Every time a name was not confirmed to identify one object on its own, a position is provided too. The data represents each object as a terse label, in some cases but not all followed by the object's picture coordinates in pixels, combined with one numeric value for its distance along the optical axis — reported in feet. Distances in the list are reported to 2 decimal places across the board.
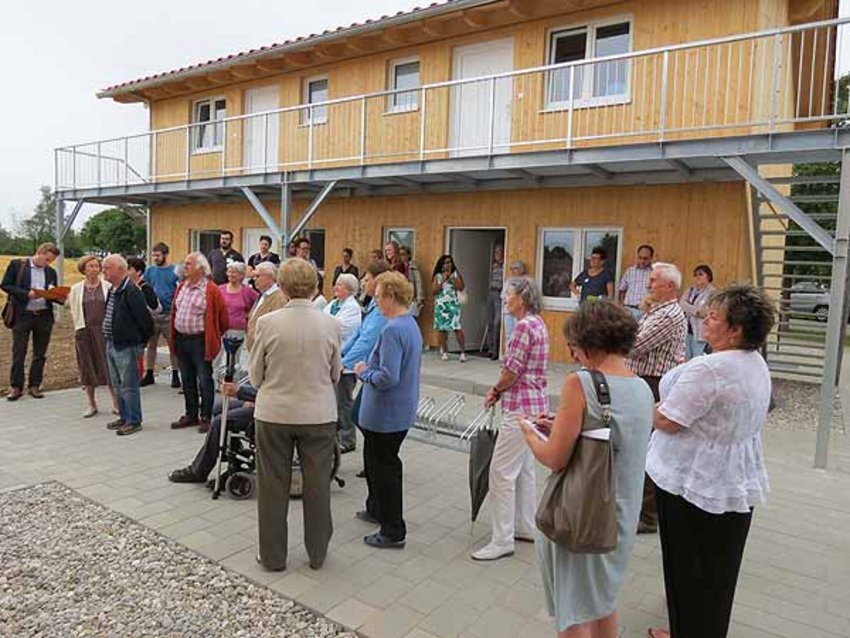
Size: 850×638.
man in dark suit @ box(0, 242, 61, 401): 24.43
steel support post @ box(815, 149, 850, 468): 19.10
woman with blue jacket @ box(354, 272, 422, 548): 12.16
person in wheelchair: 15.14
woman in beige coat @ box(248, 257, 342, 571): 11.35
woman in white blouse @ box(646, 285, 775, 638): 8.11
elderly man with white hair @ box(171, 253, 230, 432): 20.86
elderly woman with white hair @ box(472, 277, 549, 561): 12.05
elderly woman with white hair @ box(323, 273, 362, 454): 18.42
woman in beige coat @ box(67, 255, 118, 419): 22.26
